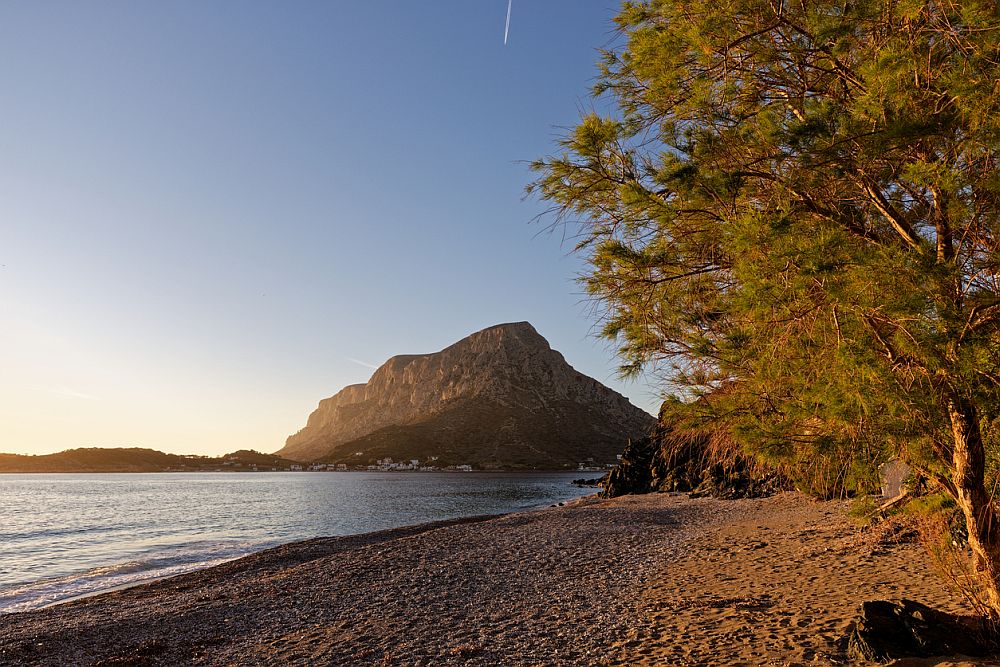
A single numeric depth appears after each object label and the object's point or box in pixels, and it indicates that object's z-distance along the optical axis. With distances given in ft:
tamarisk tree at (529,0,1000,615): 13.37
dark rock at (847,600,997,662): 17.80
